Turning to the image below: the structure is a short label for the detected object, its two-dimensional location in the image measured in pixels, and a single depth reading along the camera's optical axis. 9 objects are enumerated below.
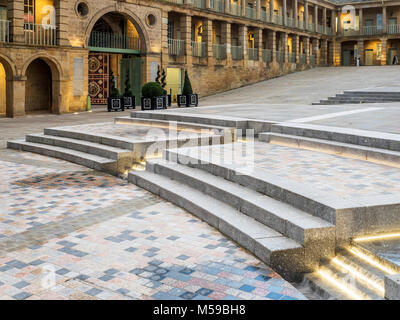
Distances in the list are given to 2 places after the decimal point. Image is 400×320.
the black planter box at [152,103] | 21.02
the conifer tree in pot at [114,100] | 22.95
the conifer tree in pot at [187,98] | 23.91
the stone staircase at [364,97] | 18.30
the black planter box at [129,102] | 23.57
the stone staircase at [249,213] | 4.58
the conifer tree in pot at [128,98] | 23.58
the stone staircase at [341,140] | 7.73
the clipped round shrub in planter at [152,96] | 21.08
